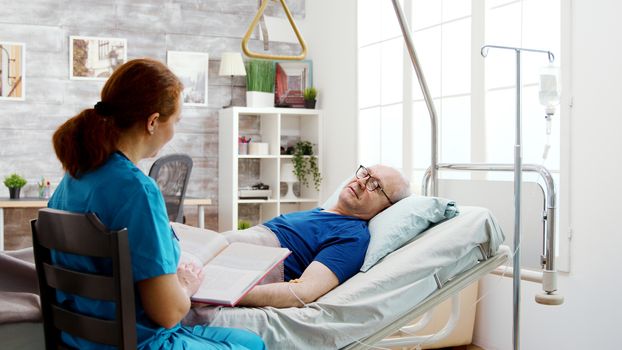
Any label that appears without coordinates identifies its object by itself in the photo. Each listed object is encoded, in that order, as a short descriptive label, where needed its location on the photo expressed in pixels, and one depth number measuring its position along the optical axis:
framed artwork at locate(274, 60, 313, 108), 5.55
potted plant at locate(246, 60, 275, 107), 5.38
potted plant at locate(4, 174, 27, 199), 4.76
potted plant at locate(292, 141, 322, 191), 5.36
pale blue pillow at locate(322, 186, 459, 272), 2.39
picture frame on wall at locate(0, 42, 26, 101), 4.95
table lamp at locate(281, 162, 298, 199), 5.34
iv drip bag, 2.78
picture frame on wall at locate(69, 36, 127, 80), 5.12
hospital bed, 2.04
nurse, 1.60
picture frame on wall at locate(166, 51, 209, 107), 5.39
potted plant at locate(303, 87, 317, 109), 5.46
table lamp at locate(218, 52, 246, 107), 5.32
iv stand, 2.38
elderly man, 2.33
